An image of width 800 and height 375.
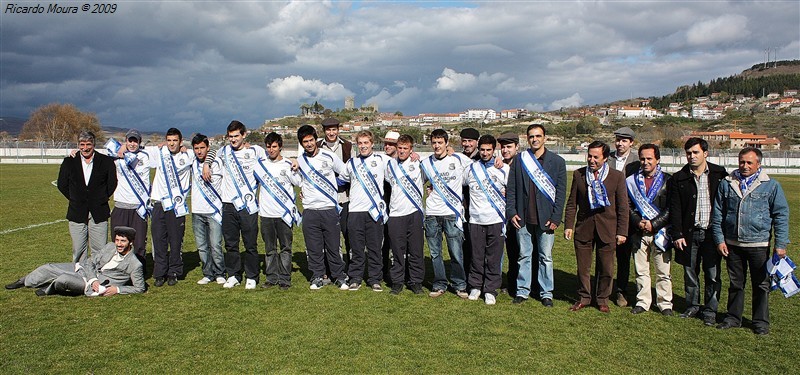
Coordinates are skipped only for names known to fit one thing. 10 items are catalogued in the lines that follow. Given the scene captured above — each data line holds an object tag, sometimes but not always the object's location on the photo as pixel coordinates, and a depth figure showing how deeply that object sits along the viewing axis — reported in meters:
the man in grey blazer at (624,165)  6.20
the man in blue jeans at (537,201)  5.98
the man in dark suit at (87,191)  6.72
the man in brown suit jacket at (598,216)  5.82
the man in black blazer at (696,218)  5.54
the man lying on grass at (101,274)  6.35
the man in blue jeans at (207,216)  6.74
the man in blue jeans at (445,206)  6.31
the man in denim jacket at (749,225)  5.12
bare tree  90.62
